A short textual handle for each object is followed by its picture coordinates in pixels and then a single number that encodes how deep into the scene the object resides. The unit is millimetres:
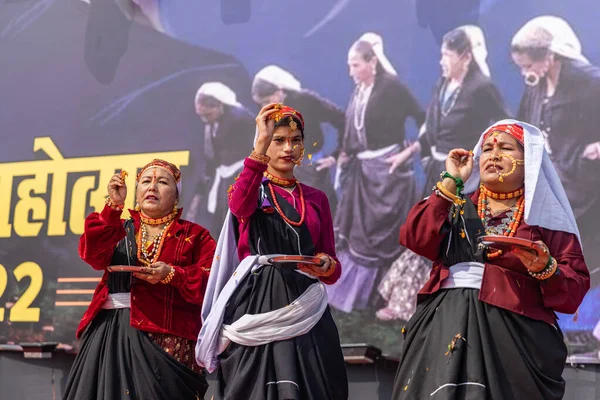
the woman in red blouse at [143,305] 4293
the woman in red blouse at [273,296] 3691
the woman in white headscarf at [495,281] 3373
